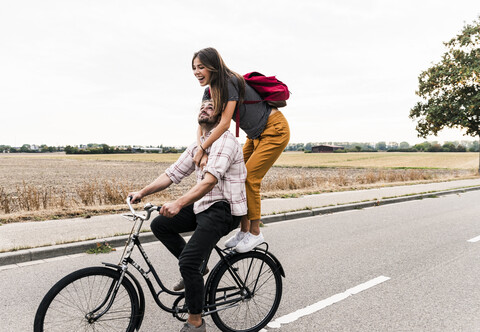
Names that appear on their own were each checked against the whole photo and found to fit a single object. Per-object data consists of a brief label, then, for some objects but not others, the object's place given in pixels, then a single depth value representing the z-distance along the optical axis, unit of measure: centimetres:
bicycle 256
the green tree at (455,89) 2556
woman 293
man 271
